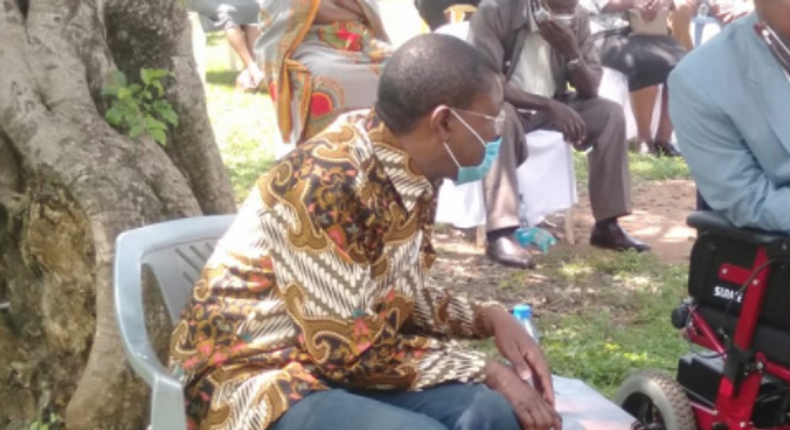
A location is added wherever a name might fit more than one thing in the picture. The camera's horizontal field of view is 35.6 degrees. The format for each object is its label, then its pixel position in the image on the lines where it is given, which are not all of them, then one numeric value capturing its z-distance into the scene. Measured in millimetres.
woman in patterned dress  5453
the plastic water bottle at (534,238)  6691
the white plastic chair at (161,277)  2576
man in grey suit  6359
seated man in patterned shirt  2537
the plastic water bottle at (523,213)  6805
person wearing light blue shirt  3420
